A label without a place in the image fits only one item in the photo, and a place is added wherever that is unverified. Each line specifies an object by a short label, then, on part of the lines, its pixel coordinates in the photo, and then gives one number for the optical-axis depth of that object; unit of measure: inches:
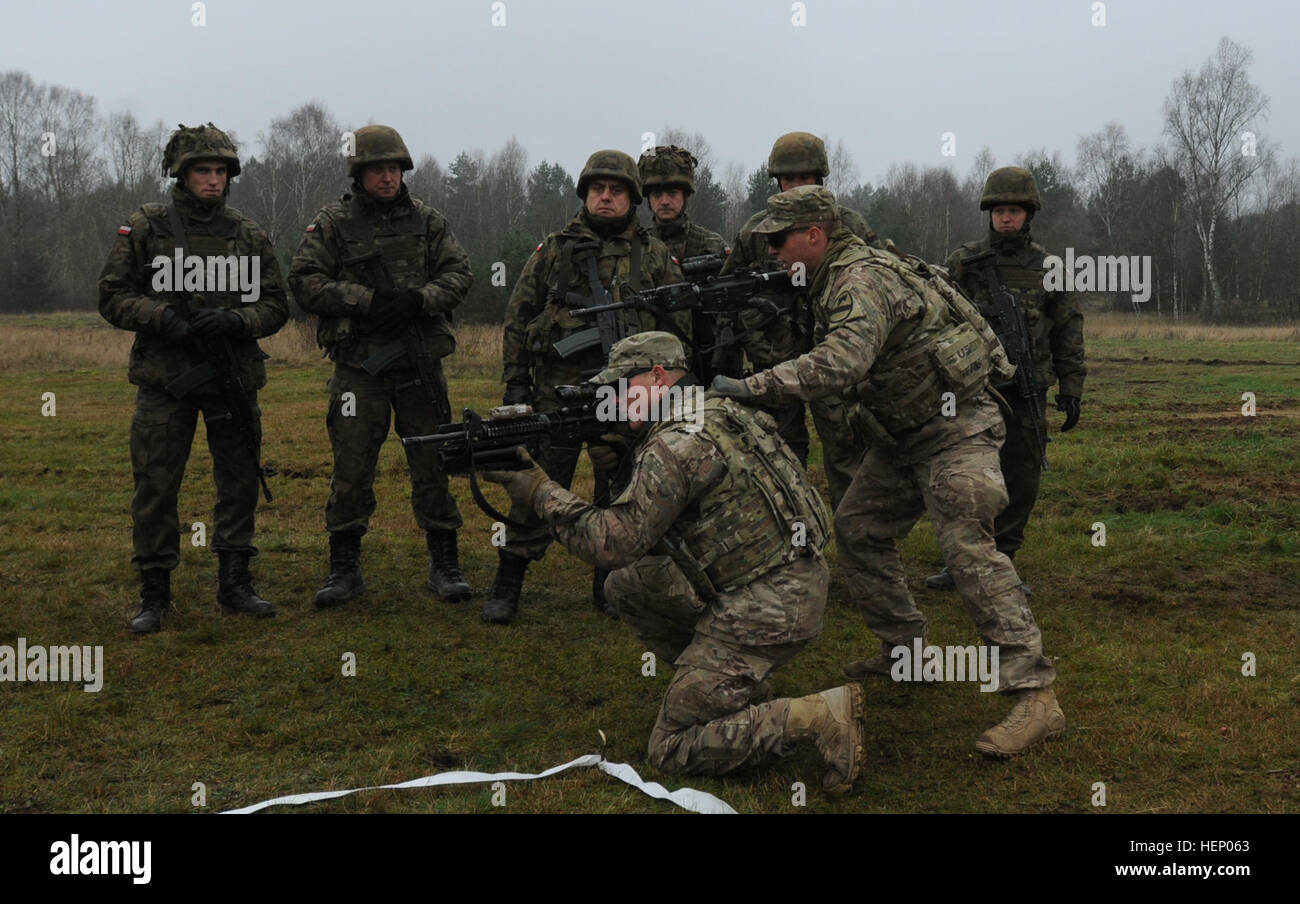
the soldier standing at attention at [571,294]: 253.3
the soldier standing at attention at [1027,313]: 267.0
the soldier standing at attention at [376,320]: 256.8
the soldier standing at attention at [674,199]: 291.3
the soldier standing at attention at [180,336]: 242.5
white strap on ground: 156.1
